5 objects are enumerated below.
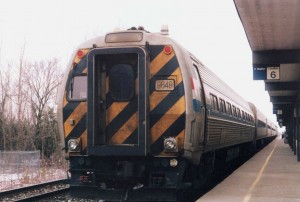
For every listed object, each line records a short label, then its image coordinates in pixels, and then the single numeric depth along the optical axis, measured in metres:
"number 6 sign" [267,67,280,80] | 20.05
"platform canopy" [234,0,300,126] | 13.21
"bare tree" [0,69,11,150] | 27.76
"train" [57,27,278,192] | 8.42
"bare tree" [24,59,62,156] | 36.75
